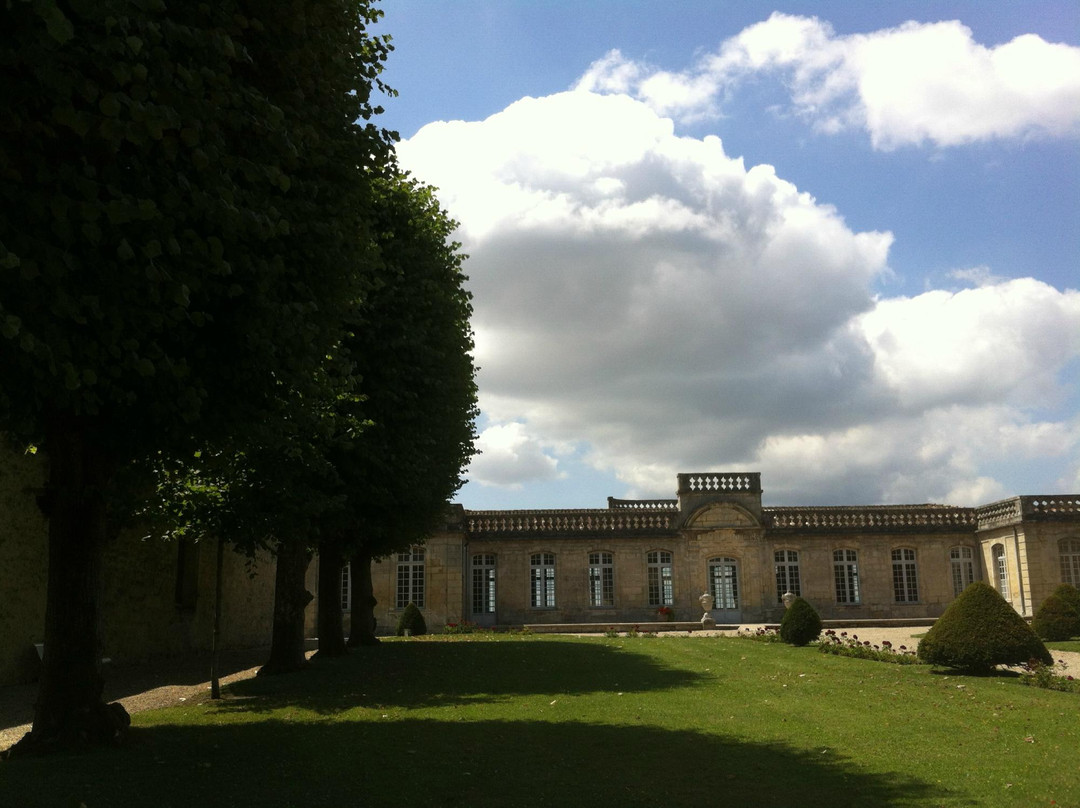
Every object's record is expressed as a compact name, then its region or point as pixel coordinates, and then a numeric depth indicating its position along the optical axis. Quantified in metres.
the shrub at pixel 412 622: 28.28
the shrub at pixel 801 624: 20.22
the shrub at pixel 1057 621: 20.73
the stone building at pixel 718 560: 34.50
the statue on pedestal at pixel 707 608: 29.69
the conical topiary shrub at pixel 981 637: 13.29
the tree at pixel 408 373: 15.03
